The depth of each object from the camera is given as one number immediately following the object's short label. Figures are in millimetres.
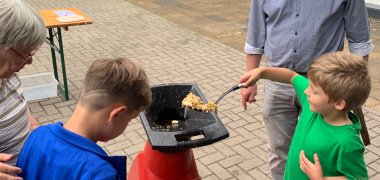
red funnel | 2164
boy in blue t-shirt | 1335
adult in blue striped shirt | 2350
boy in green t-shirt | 1770
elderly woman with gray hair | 1471
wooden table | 4363
